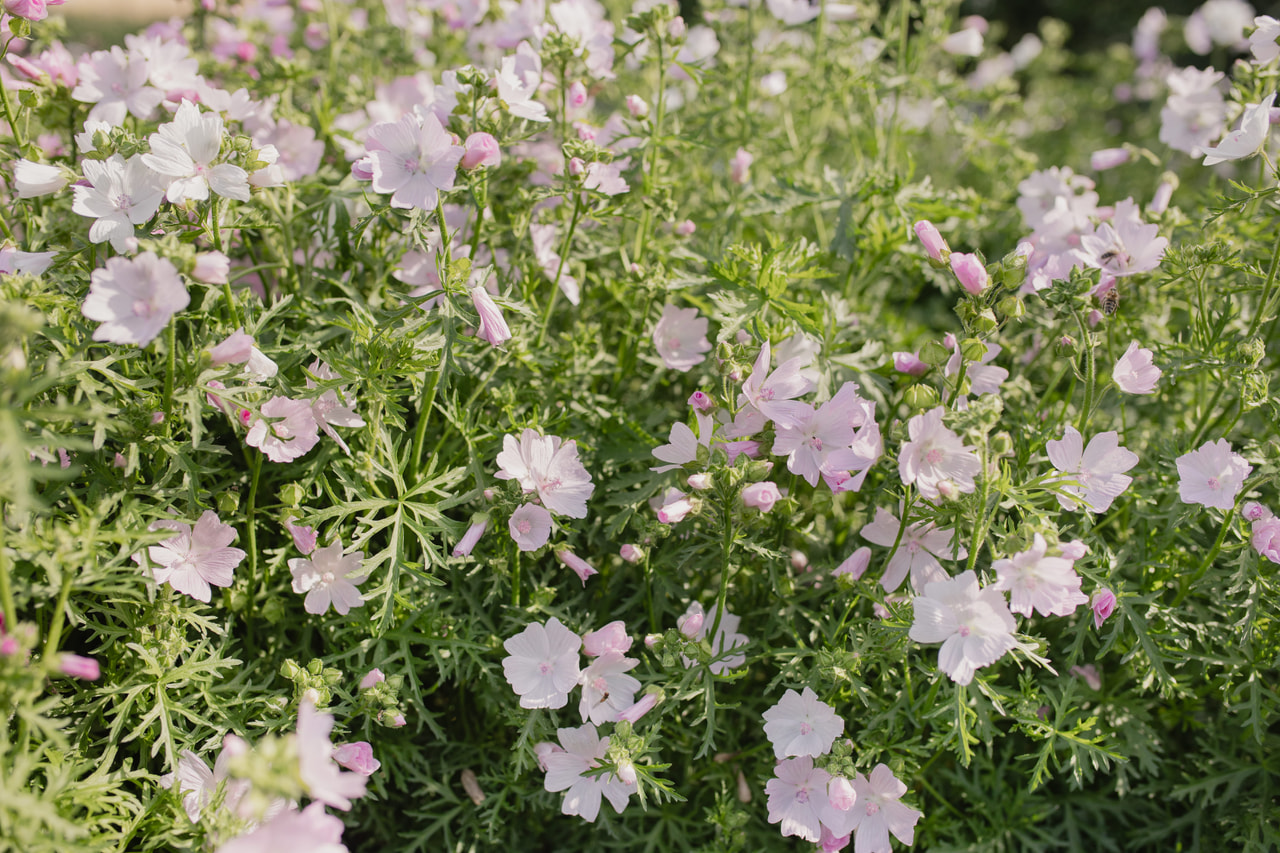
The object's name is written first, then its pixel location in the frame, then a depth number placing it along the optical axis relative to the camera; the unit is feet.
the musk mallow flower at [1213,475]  3.96
